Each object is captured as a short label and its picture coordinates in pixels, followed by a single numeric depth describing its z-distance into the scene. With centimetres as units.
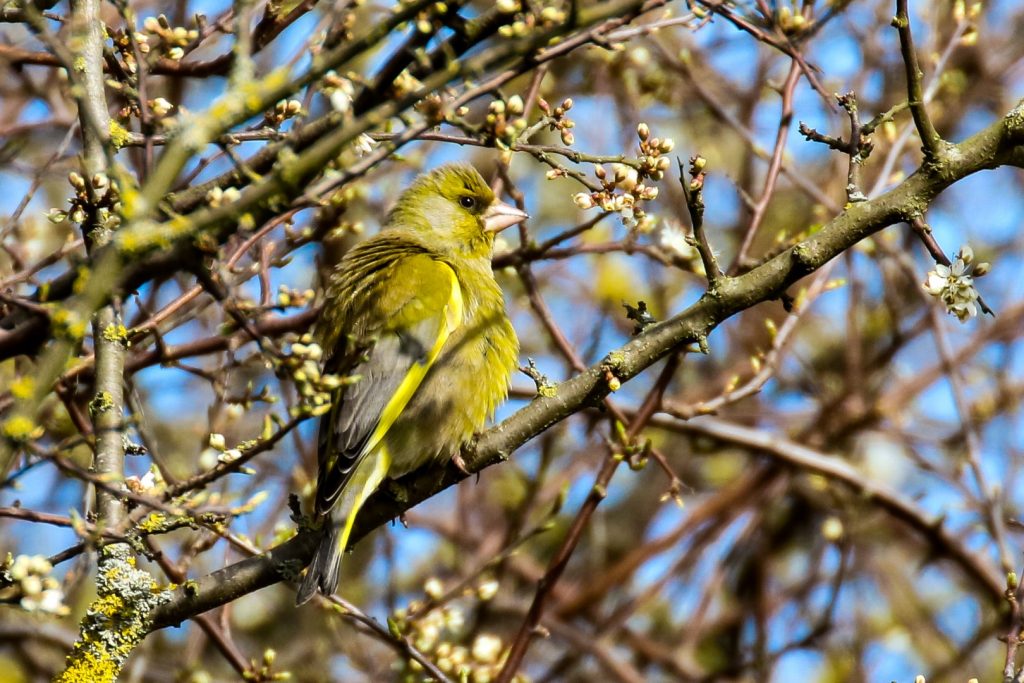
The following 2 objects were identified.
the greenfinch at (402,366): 855
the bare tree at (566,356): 589
